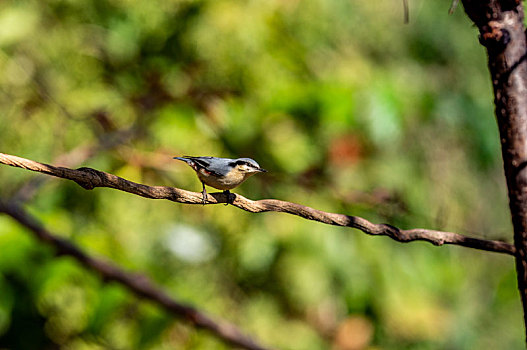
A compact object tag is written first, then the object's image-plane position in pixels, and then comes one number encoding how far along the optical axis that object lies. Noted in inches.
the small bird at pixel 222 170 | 321.4
